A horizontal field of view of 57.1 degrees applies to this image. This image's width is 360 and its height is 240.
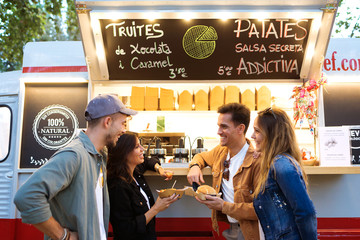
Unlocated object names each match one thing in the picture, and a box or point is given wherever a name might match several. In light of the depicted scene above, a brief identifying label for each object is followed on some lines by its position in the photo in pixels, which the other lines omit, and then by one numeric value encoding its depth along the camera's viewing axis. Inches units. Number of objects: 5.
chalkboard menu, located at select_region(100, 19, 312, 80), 166.7
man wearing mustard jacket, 108.6
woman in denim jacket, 82.7
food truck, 159.0
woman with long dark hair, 109.3
